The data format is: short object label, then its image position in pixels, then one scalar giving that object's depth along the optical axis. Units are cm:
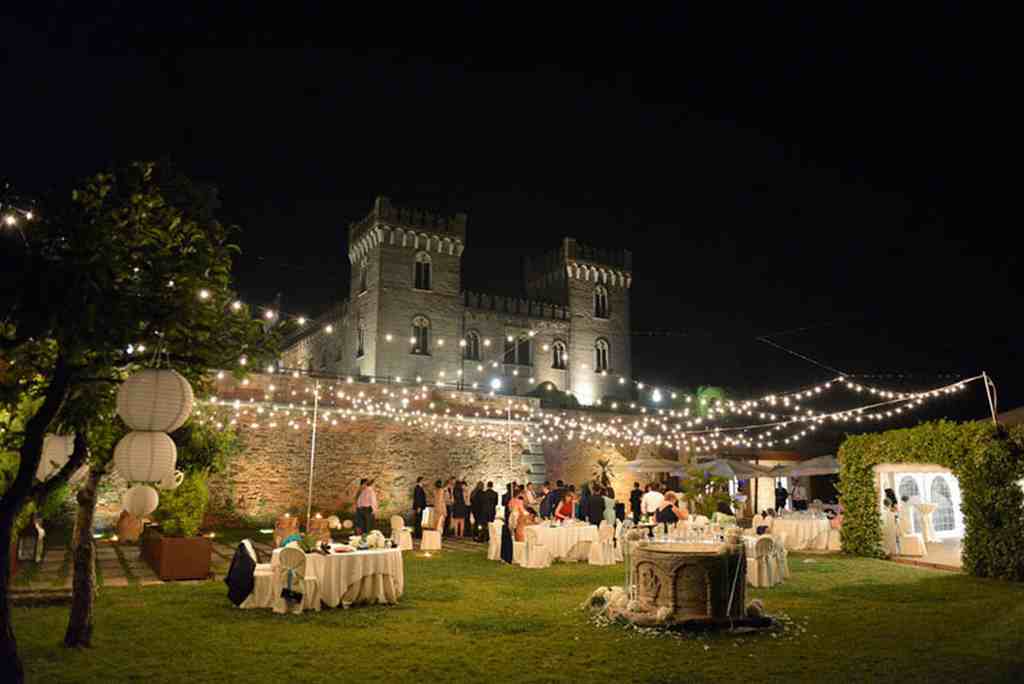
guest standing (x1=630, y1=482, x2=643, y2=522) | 1542
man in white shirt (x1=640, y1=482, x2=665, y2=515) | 1211
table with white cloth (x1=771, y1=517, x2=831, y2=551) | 1278
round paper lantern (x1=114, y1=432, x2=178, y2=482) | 447
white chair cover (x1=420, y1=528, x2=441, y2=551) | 1208
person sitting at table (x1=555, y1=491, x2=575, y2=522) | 1205
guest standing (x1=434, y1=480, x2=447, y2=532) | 1389
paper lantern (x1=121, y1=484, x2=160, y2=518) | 551
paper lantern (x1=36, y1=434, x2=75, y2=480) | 639
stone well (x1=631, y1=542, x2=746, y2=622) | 593
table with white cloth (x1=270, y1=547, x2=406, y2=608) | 686
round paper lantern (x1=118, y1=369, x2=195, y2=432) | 400
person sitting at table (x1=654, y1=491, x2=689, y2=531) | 1011
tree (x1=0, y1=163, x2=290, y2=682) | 332
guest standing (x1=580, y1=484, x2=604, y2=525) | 1214
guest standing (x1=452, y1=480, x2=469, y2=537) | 1463
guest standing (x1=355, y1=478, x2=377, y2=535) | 1210
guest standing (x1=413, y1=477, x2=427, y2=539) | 1436
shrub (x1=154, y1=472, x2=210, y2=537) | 911
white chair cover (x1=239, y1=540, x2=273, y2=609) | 686
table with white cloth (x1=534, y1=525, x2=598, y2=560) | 1065
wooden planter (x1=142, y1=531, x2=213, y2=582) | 842
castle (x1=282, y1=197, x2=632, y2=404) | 2658
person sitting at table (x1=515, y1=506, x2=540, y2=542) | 1039
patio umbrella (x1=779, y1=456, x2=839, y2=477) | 1739
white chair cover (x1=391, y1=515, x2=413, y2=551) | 1123
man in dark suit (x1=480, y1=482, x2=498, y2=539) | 1384
